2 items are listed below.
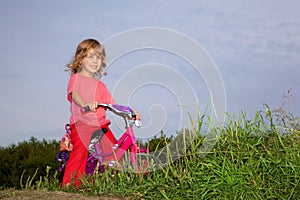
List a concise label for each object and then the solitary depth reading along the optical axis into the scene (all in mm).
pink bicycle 5625
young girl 5906
